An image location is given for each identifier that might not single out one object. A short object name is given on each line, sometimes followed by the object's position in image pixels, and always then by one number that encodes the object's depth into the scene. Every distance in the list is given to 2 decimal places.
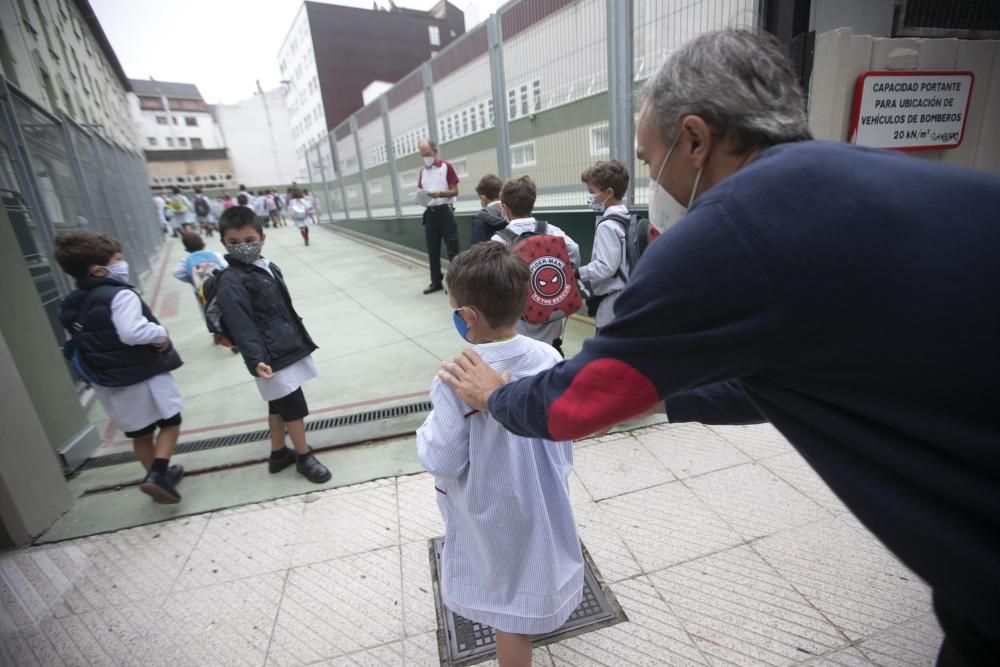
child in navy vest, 2.62
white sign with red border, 3.02
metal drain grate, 3.43
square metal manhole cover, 1.81
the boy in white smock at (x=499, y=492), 1.45
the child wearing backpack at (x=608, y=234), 3.06
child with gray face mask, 2.69
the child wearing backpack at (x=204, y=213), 18.02
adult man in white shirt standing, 6.68
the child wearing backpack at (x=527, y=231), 3.07
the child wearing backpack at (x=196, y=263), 5.16
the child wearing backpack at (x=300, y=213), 14.45
